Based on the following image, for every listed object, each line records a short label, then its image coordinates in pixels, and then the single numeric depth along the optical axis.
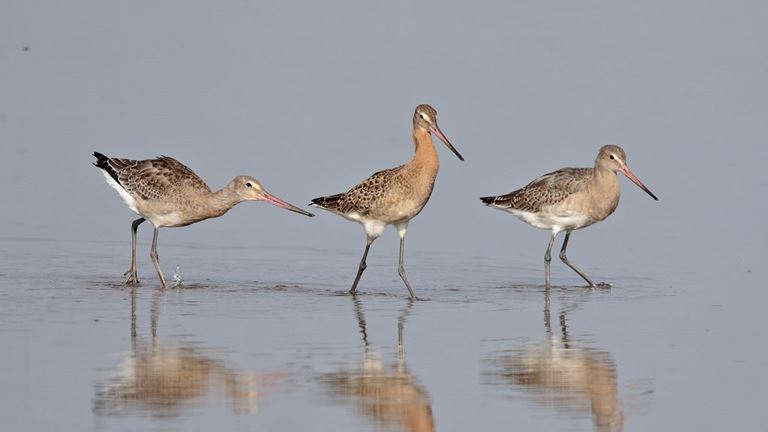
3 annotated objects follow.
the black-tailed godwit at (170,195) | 14.30
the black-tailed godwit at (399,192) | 14.11
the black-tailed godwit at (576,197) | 15.41
